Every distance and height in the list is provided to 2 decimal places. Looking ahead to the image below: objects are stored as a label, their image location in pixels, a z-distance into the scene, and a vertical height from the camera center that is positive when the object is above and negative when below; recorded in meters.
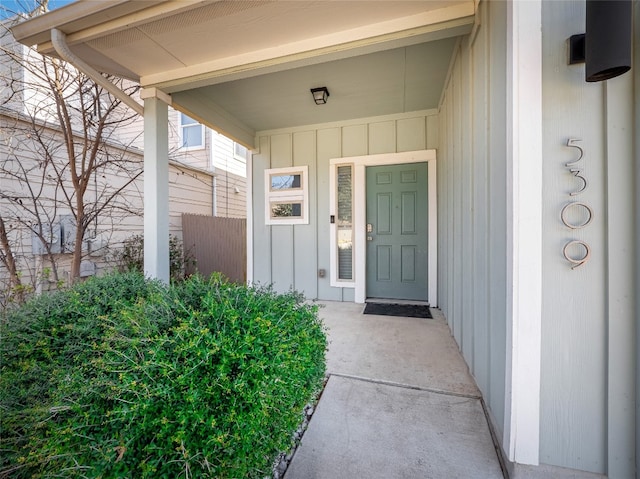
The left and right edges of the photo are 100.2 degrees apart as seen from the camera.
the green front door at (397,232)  3.71 +0.06
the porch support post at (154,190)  2.66 +0.47
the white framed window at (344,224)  3.95 +0.18
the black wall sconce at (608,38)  0.94 +0.71
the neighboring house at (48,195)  2.99 +0.60
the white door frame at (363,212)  3.57 +0.34
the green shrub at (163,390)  0.82 -0.56
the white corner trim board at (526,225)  1.15 +0.05
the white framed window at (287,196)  4.11 +0.64
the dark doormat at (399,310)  3.32 -0.96
